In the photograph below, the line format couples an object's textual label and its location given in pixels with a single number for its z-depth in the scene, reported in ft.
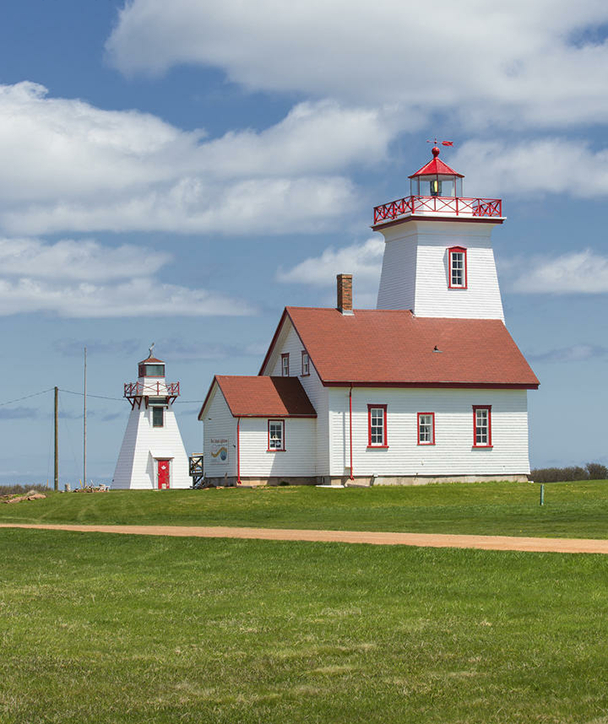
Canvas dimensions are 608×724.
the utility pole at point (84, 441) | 216.74
